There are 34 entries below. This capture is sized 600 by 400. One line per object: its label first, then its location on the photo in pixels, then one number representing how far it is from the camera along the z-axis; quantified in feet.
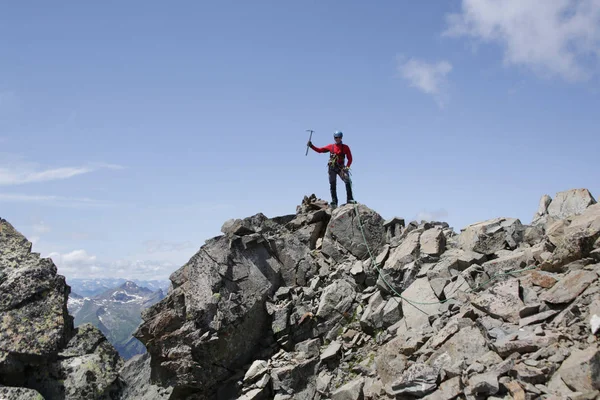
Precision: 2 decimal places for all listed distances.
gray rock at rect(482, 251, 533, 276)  51.90
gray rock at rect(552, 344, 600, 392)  29.78
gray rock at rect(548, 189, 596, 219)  59.16
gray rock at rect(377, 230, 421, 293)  62.44
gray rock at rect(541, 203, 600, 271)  45.24
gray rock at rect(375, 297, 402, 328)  57.36
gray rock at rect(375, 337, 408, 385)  44.32
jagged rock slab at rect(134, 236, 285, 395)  64.34
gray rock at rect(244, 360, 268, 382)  61.11
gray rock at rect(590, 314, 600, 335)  33.55
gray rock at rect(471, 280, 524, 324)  41.39
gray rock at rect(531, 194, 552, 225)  65.91
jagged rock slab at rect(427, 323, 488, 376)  38.73
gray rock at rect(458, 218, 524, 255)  60.29
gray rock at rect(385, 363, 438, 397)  37.58
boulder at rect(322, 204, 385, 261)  74.38
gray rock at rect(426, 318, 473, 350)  43.14
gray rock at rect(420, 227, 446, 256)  63.82
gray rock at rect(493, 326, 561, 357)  35.14
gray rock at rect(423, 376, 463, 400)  35.12
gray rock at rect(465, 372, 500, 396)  32.96
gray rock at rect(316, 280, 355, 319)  64.49
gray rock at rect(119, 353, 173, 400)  65.62
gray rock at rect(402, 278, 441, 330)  52.54
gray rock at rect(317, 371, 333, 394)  54.65
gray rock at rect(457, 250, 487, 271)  57.65
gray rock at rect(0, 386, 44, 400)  48.74
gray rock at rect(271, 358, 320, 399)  56.85
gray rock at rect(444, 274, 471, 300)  52.54
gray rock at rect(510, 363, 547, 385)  32.35
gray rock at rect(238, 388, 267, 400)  58.09
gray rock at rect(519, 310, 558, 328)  38.65
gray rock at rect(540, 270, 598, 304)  39.58
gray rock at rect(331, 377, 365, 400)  47.00
